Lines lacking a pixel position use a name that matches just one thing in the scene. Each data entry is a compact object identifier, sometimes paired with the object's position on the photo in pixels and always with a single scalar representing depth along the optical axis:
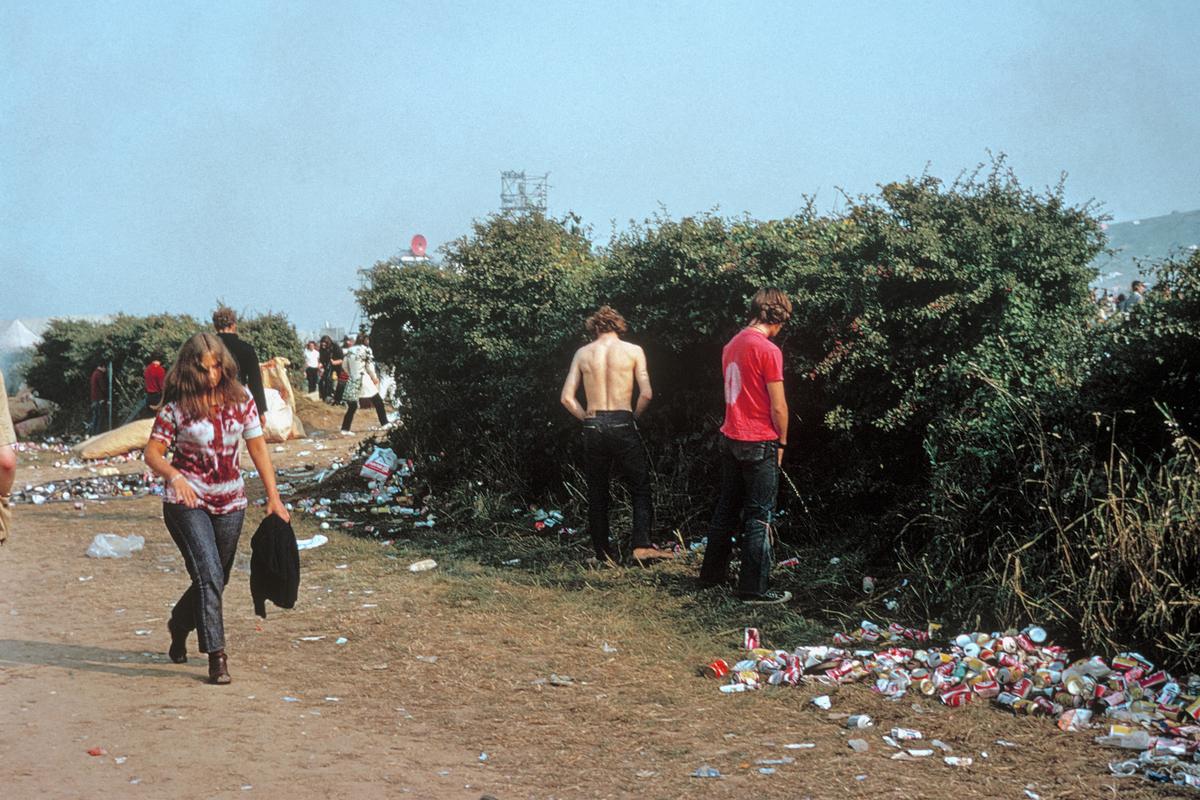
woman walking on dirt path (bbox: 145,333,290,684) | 5.77
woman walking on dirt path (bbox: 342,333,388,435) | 19.98
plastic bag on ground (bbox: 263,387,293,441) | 19.77
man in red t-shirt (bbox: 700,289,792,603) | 7.22
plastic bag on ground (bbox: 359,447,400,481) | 13.11
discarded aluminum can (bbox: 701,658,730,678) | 5.99
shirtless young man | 8.37
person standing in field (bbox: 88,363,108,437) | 24.28
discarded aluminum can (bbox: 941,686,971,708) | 5.36
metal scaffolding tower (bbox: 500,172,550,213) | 52.34
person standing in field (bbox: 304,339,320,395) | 27.41
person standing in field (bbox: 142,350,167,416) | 19.12
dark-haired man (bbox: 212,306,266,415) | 9.74
